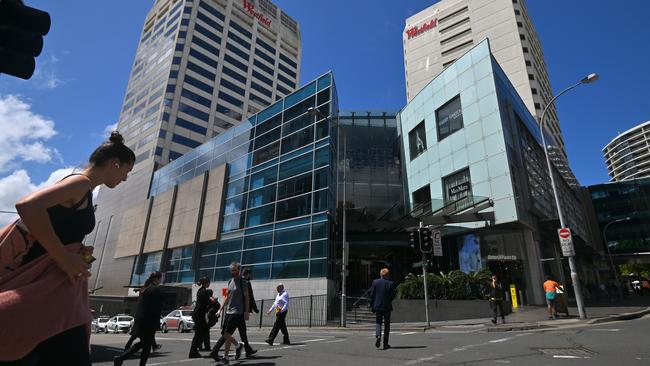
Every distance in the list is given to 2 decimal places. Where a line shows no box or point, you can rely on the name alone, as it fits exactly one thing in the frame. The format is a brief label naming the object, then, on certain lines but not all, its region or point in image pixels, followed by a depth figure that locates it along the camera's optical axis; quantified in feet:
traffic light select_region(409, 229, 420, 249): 45.90
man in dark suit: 25.48
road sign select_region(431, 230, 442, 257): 47.45
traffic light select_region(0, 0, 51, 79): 14.10
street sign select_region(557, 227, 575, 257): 48.44
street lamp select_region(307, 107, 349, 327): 53.46
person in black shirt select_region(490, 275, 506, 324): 44.55
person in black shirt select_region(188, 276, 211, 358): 24.46
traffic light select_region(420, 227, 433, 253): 45.24
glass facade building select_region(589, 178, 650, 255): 219.96
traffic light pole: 44.52
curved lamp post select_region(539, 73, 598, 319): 45.21
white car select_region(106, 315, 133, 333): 91.04
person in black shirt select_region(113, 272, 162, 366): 18.42
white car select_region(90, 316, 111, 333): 98.40
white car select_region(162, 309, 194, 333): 76.79
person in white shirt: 29.97
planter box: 55.42
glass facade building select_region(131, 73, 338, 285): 81.25
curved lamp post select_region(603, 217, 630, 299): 116.95
